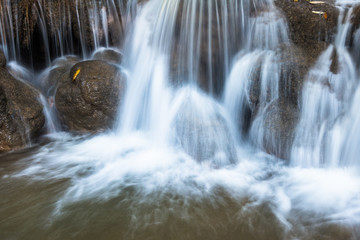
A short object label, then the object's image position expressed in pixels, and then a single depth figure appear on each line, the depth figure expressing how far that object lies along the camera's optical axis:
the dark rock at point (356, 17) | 5.00
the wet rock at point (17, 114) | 5.50
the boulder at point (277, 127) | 4.78
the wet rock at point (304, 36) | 4.94
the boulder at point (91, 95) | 6.05
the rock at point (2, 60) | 6.01
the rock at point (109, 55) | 7.78
